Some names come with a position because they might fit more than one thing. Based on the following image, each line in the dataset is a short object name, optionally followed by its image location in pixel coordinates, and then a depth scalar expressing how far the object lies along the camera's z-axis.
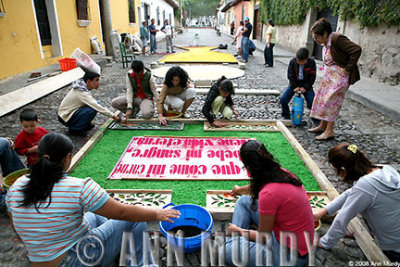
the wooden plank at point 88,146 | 3.36
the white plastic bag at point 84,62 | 4.23
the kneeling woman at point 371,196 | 1.82
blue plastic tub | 2.04
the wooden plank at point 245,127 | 4.46
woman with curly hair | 4.58
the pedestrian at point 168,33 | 15.07
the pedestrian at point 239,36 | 12.59
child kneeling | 4.36
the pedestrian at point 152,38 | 15.01
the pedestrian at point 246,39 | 11.93
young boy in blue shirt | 4.61
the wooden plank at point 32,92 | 5.56
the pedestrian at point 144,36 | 15.16
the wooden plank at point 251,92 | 6.87
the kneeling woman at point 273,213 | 1.75
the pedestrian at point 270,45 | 10.62
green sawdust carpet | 2.95
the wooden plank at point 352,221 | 2.10
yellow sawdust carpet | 11.73
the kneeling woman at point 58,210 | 1.54
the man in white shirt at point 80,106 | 4.17
